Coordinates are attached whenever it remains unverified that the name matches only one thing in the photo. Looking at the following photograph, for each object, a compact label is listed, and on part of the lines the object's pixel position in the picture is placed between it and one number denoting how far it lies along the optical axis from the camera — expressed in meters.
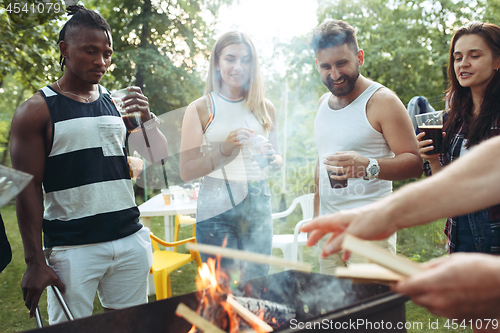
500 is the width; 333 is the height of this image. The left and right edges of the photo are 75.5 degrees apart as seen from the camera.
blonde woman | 2.28
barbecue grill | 1.09
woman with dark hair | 1.85
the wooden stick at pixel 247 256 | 1.03
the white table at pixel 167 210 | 3.98
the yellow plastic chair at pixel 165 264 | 3.37
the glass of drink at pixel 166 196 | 4.43
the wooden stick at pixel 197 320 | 1.08
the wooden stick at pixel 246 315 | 1.29
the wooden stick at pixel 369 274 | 0.99
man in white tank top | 2.03
